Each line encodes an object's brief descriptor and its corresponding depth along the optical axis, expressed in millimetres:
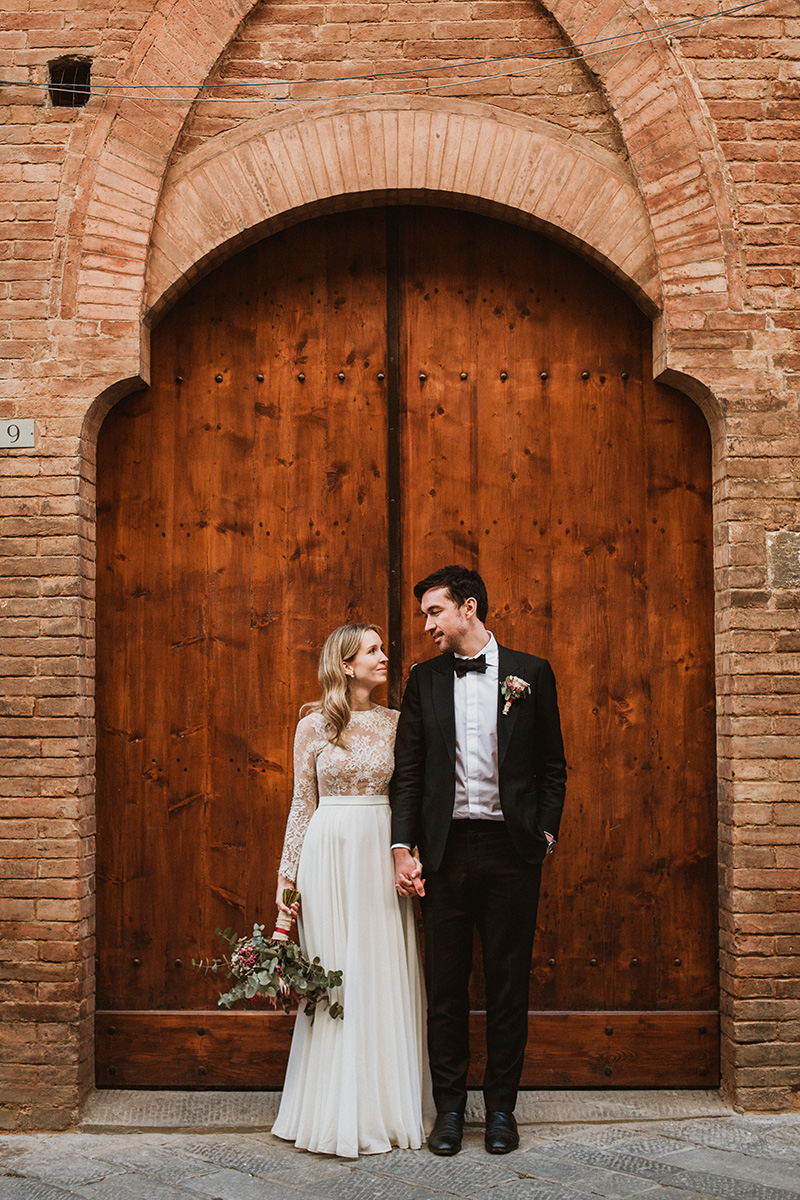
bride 4148
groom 4207
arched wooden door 4859
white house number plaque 4633
